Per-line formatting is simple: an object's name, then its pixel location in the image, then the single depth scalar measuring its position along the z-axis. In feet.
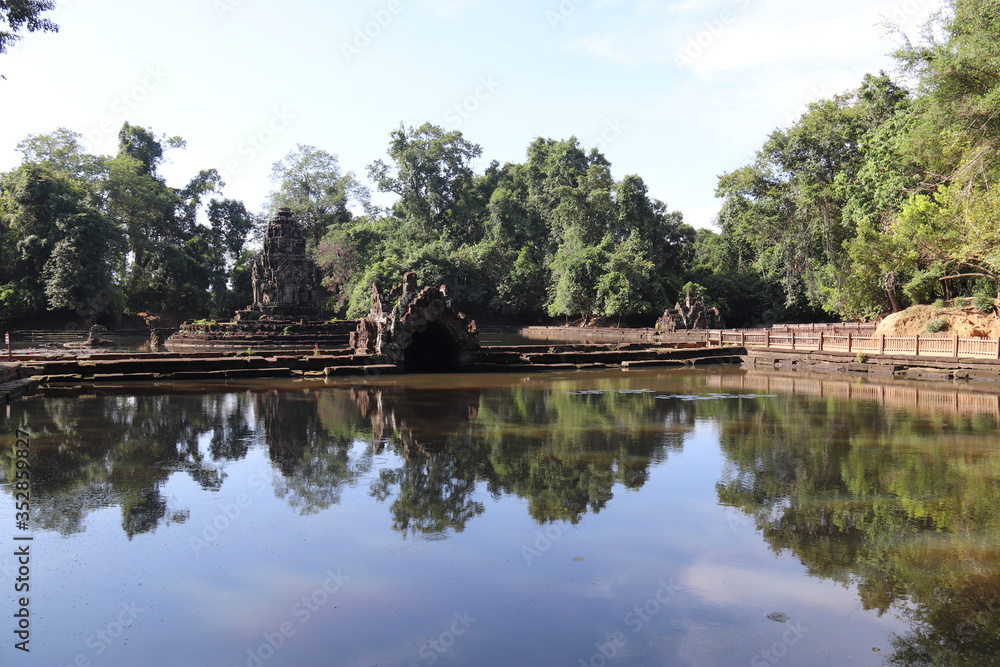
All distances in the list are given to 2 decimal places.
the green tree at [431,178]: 196.75
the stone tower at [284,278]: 117.70
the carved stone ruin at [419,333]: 67.21
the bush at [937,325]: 80.18
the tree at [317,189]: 204.85
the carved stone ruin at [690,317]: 120.98
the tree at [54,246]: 140.46
